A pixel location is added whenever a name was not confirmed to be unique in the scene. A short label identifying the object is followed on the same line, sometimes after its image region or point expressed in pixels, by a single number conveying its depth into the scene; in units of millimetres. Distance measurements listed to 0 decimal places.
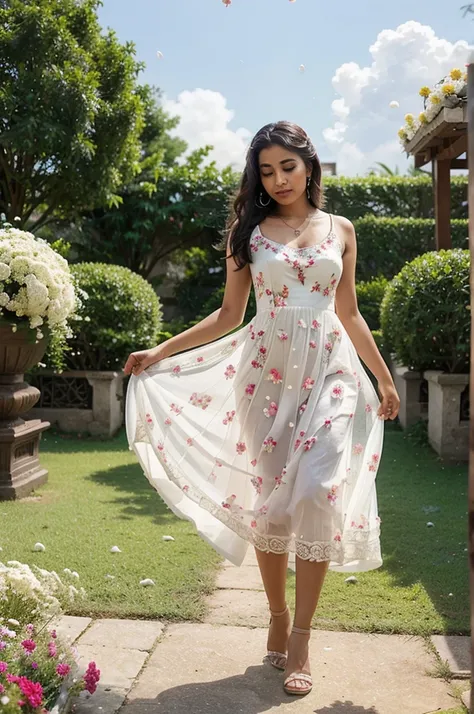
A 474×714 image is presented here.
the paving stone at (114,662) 2816
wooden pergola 7227
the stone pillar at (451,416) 6797
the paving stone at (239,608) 3469
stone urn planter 5527
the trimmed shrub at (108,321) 8438
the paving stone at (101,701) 2596
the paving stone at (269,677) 2660
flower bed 2148
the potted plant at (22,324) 5379
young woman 2797
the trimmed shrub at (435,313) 6949
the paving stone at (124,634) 3148
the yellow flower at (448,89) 6434
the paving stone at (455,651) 2934
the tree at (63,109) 10672
